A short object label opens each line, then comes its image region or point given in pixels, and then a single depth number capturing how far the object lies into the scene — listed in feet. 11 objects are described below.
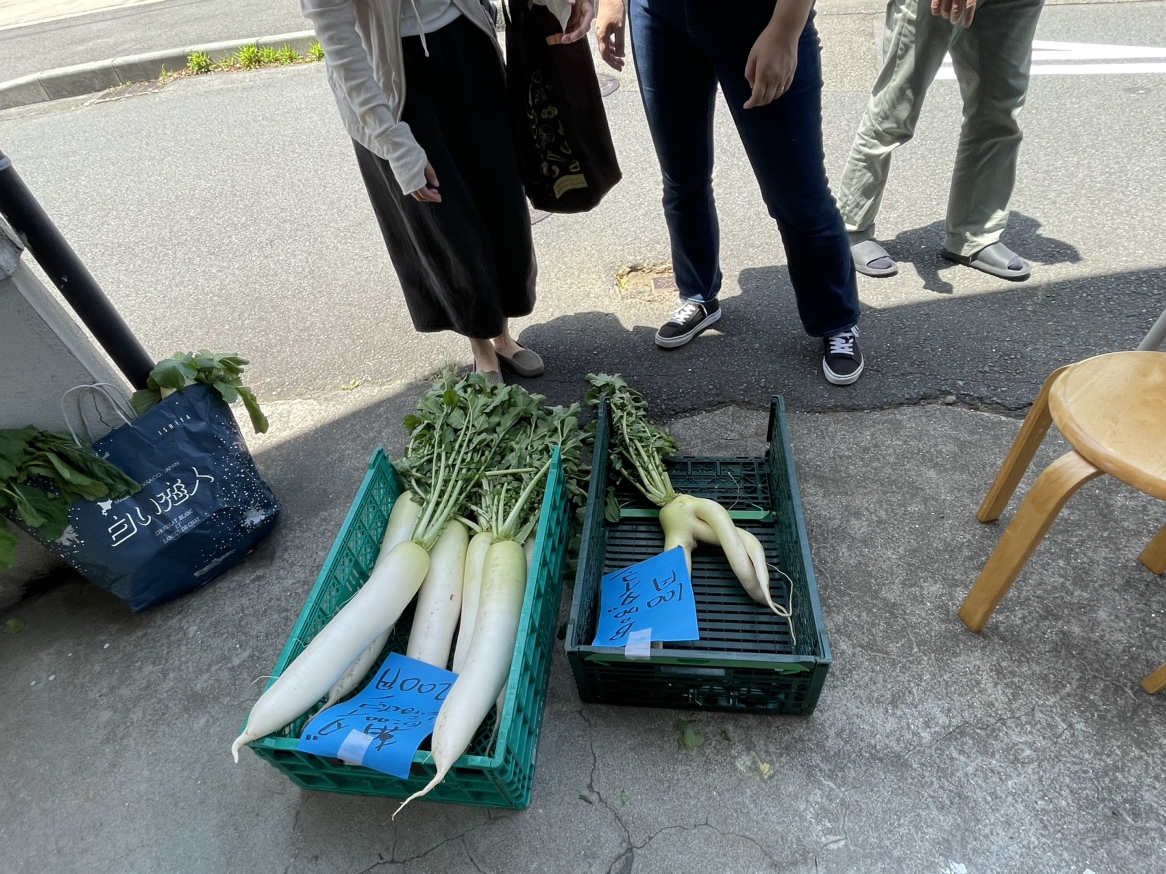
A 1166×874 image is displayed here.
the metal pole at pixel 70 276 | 6.77
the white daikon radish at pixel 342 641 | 5.00
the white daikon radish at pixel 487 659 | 4.71
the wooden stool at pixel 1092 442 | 4.85
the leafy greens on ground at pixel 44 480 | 6.26
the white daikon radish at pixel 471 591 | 5.82
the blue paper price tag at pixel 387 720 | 4.66
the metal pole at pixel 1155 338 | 7.06
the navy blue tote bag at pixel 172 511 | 6.81
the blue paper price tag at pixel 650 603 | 5.54
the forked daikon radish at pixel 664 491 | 6.26
